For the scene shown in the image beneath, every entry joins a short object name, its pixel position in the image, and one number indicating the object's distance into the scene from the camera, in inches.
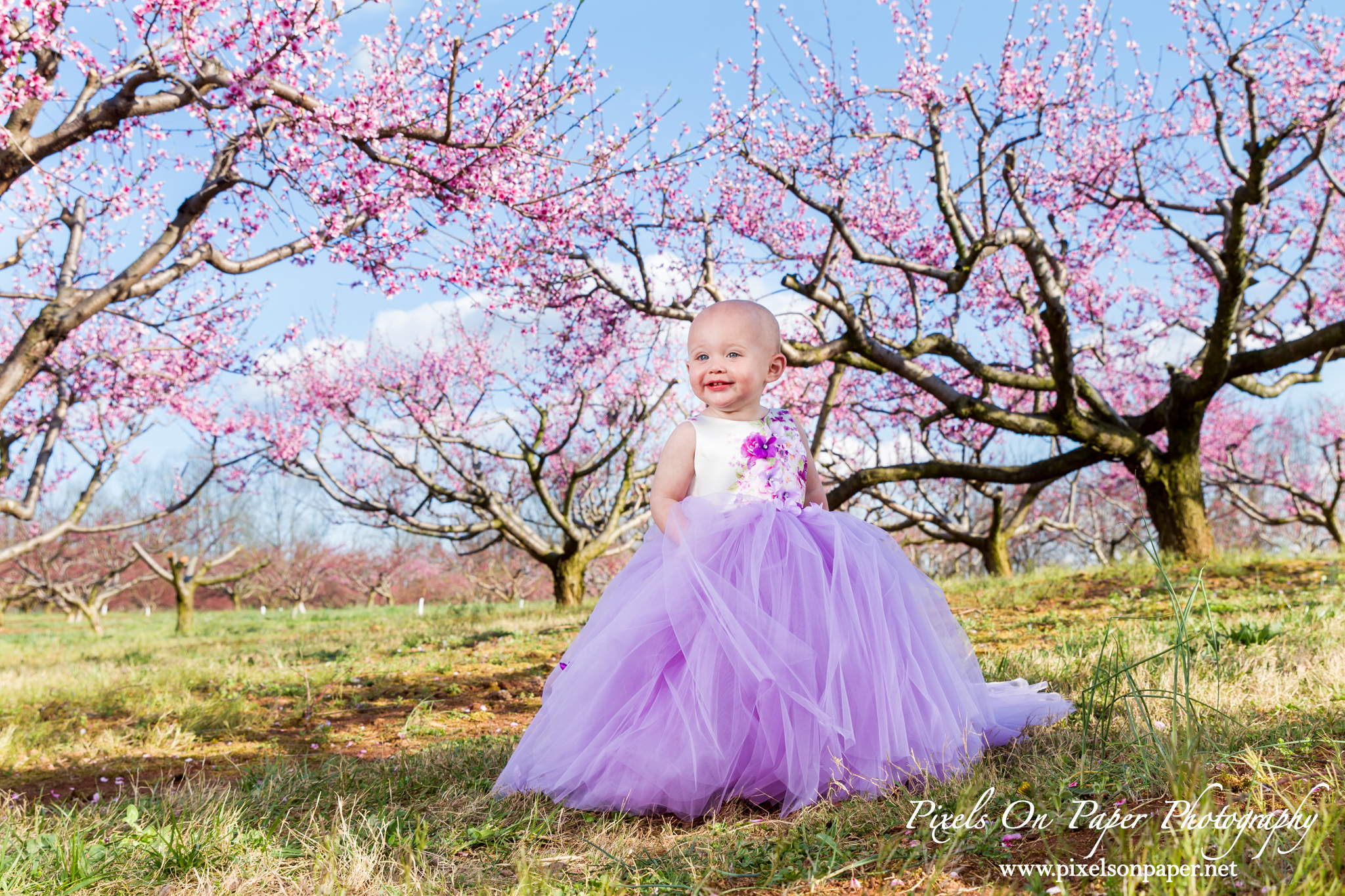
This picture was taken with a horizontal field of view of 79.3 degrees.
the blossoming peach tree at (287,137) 183.5
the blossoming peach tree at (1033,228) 307.0
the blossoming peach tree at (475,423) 528.1
